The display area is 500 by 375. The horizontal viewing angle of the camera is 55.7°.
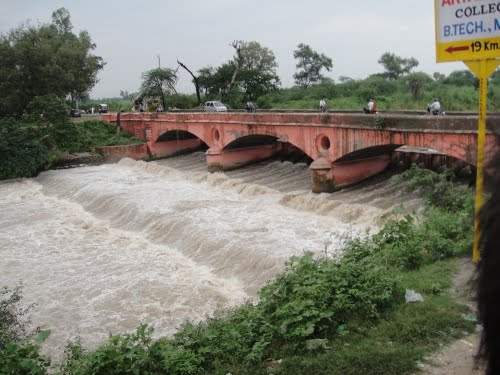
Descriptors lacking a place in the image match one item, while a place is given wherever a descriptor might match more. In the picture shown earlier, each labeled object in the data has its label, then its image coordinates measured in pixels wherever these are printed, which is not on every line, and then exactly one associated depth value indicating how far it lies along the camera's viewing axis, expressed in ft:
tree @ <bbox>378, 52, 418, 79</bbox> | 174.50
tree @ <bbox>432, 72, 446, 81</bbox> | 139.44
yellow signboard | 19.30
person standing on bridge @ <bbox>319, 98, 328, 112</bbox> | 73.61
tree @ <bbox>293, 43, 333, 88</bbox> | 179.63
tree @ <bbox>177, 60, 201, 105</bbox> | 140.71
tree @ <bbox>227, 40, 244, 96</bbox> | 130.54
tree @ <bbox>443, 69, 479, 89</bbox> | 128.21
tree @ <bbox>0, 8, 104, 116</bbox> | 112.88
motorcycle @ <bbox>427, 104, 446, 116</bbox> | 53.67
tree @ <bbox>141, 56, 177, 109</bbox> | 140.92
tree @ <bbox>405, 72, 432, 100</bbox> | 122.79
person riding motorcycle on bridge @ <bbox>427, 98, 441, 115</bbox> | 53.47
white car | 102.27
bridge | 42.91
